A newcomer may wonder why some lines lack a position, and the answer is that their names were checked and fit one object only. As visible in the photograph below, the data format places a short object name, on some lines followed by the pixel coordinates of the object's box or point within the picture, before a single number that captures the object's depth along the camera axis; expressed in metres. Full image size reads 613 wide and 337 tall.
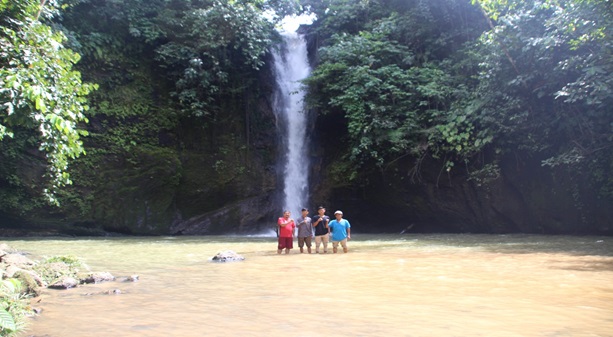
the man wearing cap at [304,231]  12.48
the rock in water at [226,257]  10.05
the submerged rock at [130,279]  7.27
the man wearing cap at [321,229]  12.46
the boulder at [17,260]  7.49
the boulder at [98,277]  7.13
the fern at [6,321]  3.47
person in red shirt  12.05
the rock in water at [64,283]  6.73
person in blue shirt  12.10
